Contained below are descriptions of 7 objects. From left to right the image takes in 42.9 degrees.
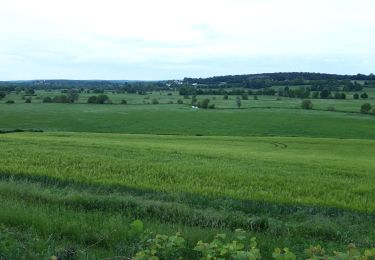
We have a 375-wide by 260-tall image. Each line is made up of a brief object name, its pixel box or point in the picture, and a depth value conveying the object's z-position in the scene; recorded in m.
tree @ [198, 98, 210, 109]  112.76
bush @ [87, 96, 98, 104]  123.81
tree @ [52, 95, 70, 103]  125.75
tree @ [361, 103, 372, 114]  94.06
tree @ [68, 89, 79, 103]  127.25
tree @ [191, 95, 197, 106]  117.96
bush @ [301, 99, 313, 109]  105.17
